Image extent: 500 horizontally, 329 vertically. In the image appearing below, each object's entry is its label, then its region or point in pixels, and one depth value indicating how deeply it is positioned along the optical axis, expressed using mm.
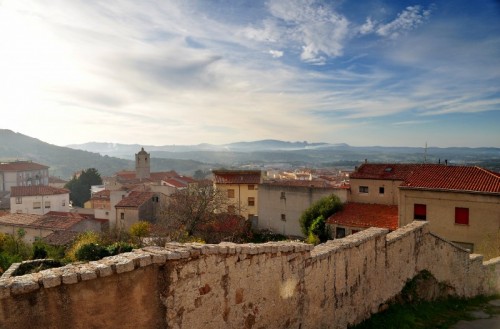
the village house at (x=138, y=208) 39969
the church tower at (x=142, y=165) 83875
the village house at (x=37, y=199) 51312
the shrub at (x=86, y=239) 19091
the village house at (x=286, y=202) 33812
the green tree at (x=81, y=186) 68312
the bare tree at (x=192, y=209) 29516
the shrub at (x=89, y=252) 15992
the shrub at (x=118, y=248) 16297
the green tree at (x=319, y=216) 30047
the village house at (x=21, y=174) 83812
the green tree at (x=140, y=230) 28828
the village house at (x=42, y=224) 33719
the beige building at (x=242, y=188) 42344
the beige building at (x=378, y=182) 30953
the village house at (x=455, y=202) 23109
